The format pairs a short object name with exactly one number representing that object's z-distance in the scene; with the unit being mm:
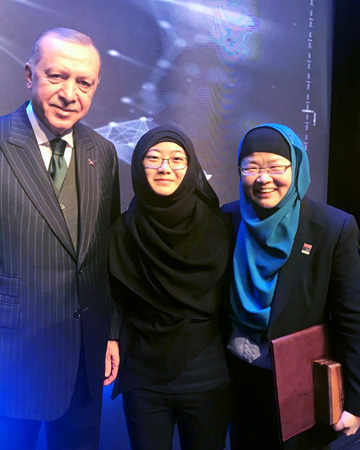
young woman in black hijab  1452
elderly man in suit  1265
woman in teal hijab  1427
